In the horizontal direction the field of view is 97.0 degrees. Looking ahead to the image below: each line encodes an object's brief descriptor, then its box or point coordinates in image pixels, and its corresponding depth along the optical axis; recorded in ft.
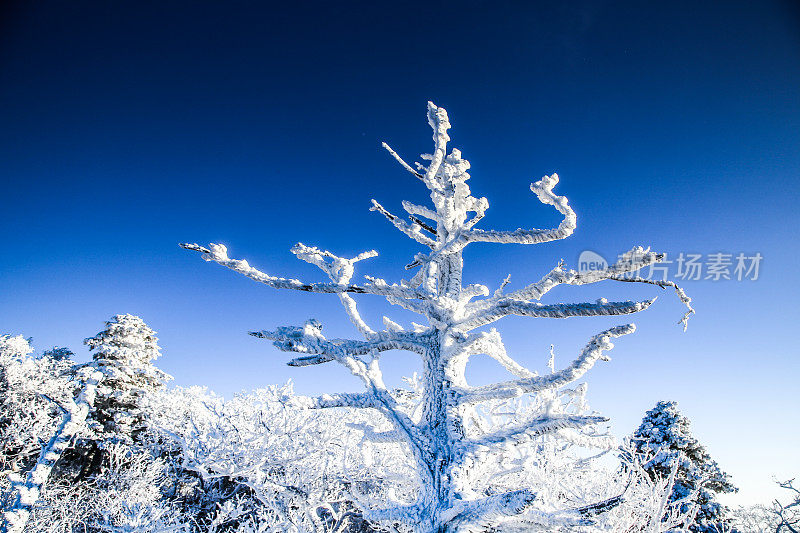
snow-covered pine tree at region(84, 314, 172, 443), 58.08
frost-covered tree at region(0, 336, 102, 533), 38.01
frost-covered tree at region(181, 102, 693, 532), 9.46
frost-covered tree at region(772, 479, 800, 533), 20.89
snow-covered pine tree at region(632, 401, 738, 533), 50.67
